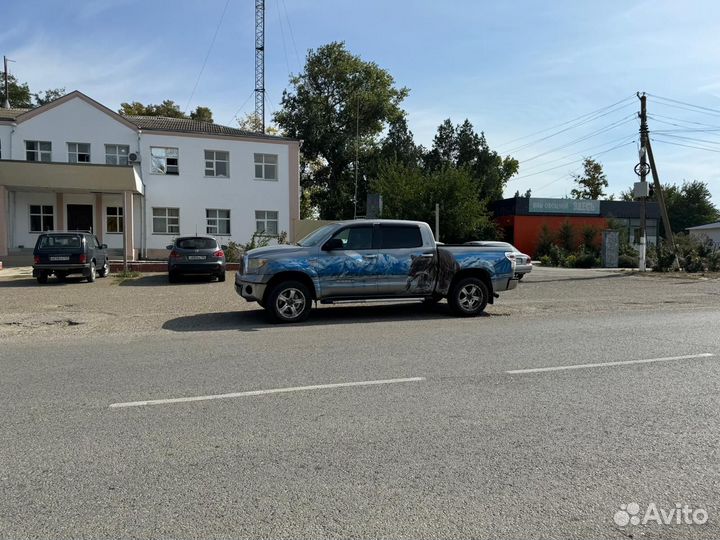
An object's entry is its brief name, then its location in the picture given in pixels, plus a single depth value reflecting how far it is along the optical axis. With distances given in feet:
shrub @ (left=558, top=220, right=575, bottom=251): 121.19
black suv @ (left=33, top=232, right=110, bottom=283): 59.00
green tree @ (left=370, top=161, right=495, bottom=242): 107.86
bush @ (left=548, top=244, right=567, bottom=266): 107.45
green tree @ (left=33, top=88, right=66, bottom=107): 199.11
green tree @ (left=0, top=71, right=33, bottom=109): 189.78
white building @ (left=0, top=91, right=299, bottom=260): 87.51
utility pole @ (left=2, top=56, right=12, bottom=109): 164.49
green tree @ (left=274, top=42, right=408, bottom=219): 163.32
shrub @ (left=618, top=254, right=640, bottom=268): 101.30
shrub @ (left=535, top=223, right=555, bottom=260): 122.11
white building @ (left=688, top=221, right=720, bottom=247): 171.54
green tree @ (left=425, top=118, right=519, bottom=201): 165.68
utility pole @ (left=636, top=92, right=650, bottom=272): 84.43
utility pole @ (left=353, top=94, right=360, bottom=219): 159.02
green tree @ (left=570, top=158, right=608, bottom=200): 205.77
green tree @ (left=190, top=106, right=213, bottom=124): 191.31
